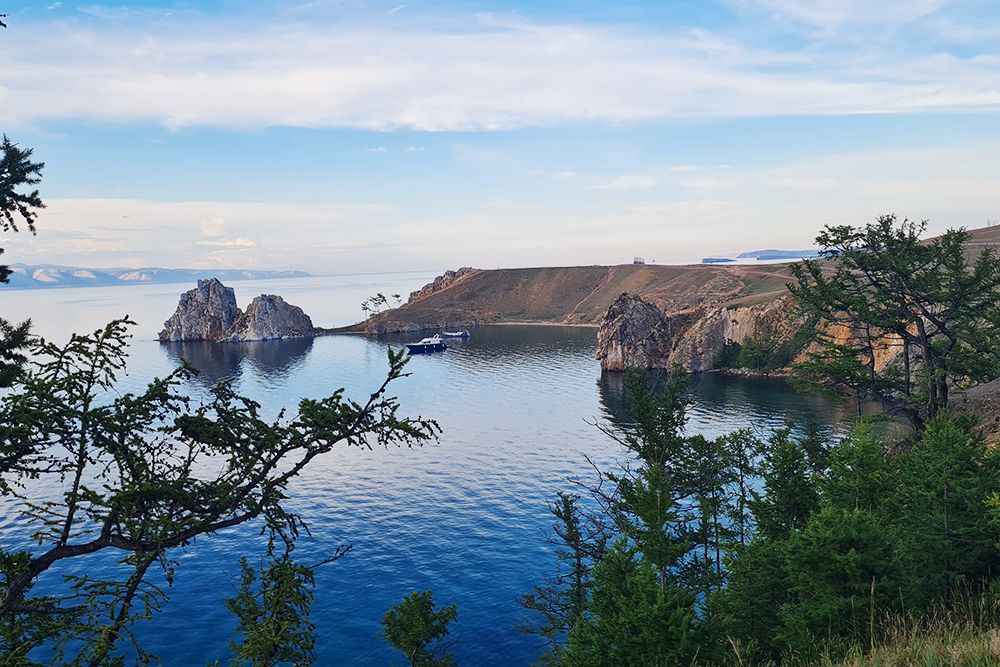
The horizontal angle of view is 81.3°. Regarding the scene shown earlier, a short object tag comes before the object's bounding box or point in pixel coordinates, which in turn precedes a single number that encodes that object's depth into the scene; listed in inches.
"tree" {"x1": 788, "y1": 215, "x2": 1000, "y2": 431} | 1553.9
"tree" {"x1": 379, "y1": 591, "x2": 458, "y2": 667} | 1129.9
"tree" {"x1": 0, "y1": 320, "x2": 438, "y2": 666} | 474.6
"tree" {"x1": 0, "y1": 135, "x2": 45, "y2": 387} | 612.4
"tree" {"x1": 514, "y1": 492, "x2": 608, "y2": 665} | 1309.1
